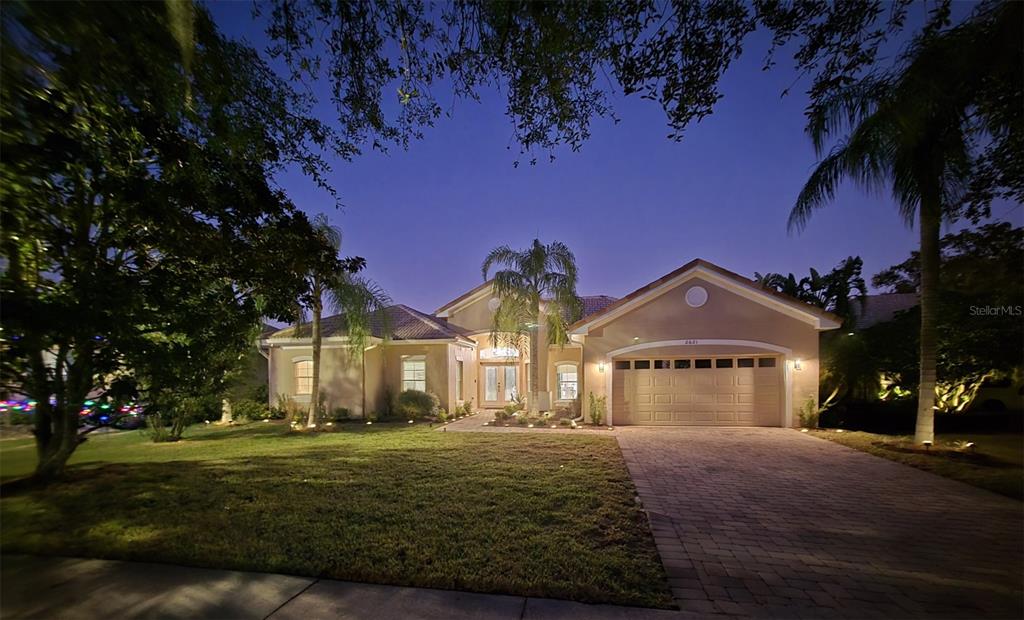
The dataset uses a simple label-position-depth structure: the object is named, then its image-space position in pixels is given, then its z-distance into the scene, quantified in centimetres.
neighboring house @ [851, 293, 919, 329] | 2025
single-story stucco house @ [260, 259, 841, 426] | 1353
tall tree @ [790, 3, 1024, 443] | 416
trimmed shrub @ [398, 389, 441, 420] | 1595
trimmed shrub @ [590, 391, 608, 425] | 1447
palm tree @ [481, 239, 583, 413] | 1435
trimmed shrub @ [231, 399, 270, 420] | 1641
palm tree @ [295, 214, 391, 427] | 1385
